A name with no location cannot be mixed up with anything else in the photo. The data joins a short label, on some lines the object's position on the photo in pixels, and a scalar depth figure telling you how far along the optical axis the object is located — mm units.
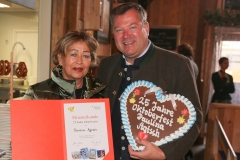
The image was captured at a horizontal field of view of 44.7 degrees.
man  1446
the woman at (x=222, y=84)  5391
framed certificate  1343
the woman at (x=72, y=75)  1538
